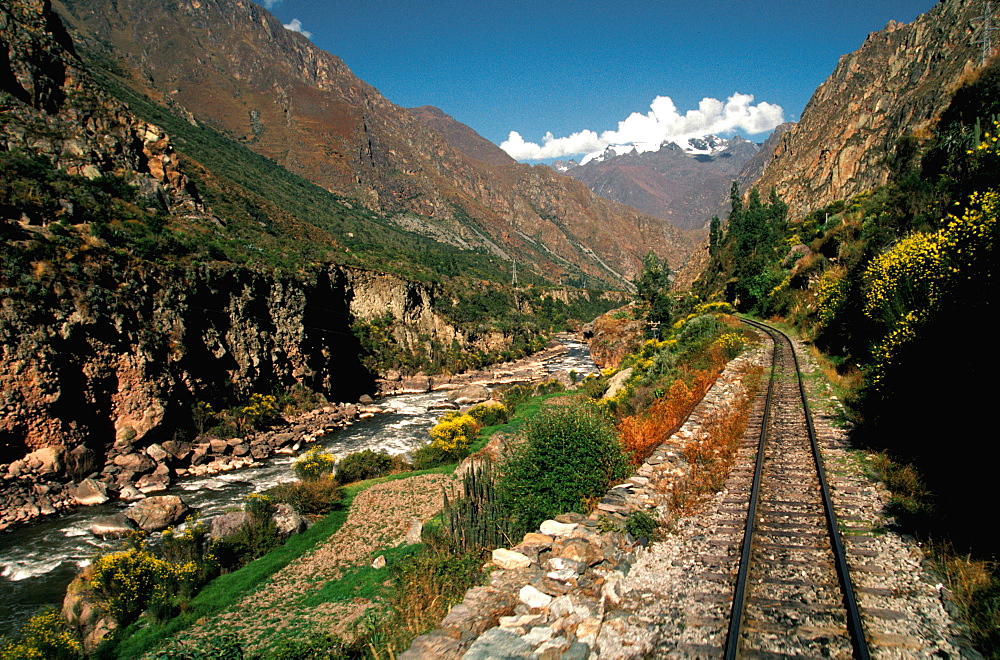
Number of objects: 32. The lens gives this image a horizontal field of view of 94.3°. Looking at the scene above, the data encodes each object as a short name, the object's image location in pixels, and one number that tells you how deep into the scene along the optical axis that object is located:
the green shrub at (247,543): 14.15
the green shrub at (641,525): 6.87
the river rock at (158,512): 17.92
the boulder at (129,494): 21.75
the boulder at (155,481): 22.92
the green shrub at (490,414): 32.75
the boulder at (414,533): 14.02
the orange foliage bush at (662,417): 10.65
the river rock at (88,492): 20.56
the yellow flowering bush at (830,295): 17.73
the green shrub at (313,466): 23.03
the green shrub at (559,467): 8.34
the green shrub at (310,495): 17.73
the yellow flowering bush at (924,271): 7.43
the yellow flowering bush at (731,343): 20.46
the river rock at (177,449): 26.64
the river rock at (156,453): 25.64
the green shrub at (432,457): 24.64
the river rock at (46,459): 21.58
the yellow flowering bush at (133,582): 11.32
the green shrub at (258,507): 15.56
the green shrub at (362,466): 23.69
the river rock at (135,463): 24.08
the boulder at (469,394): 46.19
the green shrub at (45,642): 9.05
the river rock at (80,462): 22.47
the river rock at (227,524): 15.10
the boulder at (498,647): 4.71
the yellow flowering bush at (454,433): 25.65
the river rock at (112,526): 17.57
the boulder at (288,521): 15.62
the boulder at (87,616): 10.60
